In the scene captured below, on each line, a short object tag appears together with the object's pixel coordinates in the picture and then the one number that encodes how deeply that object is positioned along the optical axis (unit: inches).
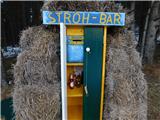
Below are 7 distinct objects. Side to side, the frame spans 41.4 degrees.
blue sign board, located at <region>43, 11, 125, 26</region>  93.2
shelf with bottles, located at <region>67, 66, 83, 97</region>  113.3
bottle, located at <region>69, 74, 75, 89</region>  113.3
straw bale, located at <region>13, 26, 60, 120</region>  99.8
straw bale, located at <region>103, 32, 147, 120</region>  100.1
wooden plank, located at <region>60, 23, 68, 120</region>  86.4
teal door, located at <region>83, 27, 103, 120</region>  99.7
